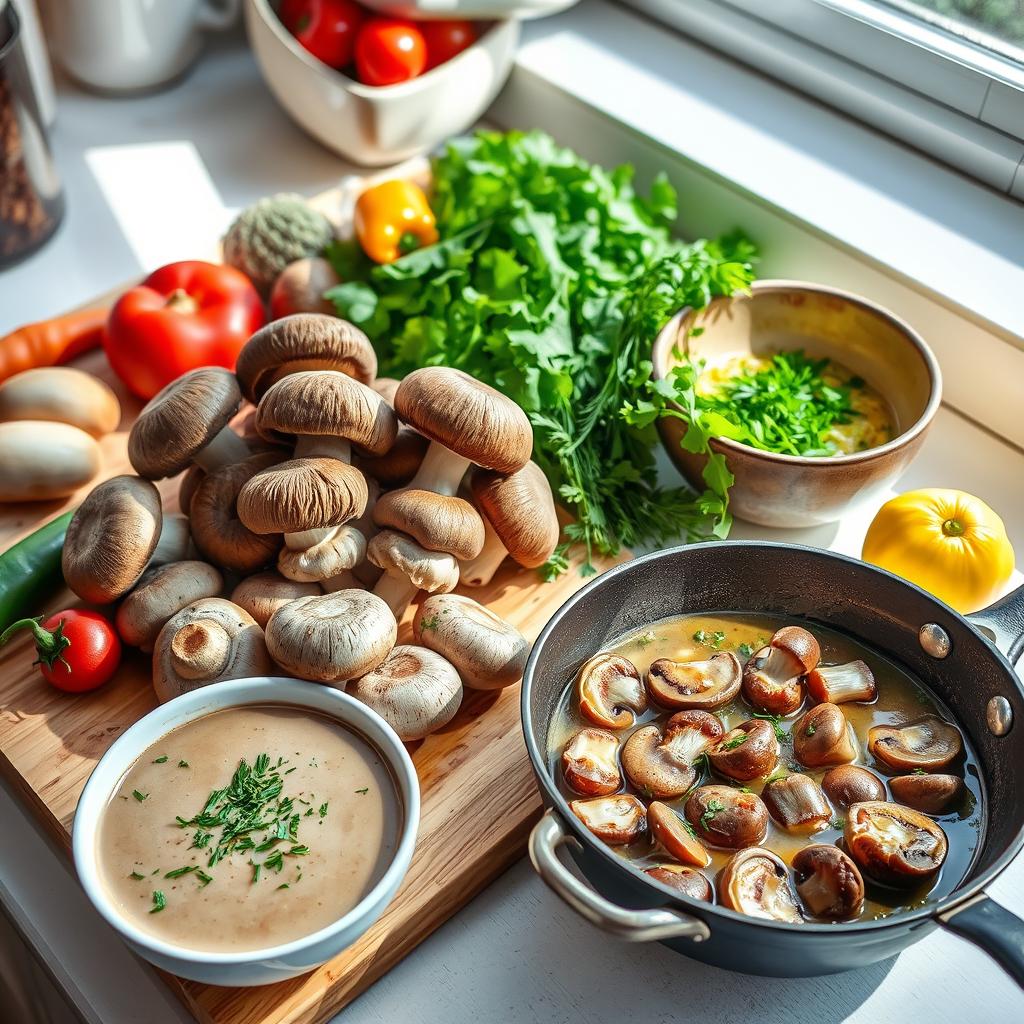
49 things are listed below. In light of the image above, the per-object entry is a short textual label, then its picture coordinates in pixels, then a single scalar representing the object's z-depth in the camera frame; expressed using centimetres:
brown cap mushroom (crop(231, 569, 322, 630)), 128
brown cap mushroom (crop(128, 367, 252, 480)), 130
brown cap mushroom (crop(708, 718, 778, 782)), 111
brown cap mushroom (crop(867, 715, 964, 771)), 113
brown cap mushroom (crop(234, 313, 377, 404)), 134
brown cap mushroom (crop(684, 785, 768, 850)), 106
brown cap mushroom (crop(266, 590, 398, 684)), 116
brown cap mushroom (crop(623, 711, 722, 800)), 111
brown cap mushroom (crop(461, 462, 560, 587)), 133
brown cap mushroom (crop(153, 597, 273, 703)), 120
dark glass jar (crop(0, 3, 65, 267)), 166
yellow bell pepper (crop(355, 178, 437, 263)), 168
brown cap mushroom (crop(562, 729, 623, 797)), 110
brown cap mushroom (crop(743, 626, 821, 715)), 119
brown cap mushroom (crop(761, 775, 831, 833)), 108
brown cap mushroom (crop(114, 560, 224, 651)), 128
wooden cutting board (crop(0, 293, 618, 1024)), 107
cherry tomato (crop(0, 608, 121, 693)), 125
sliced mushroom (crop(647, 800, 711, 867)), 104
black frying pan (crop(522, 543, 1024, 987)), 89
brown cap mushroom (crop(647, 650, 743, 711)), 118
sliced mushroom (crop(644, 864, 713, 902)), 101
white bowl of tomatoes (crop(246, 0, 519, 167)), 184
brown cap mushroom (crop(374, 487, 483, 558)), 127
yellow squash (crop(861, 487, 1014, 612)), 132
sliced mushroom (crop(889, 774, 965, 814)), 109
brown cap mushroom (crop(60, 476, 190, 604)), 127
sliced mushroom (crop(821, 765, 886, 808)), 110
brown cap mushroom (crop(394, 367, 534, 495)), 126
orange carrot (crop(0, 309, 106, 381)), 165
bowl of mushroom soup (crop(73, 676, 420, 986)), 98
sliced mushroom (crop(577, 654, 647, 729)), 117
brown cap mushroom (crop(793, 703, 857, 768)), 113
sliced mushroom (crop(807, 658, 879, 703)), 120
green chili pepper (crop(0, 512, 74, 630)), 133
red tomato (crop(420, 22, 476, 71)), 189
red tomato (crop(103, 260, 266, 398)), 159
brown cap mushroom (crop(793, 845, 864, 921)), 100
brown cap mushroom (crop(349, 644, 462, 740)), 120
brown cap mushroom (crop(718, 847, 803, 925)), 100
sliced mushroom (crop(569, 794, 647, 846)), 106
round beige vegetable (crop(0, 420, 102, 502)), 145
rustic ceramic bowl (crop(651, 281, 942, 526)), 136
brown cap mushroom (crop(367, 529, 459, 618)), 128
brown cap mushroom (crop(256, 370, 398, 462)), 126
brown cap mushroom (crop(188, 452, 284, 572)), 132
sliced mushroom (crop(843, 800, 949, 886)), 103
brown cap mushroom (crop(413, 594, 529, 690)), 124
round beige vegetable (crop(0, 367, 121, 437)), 153
